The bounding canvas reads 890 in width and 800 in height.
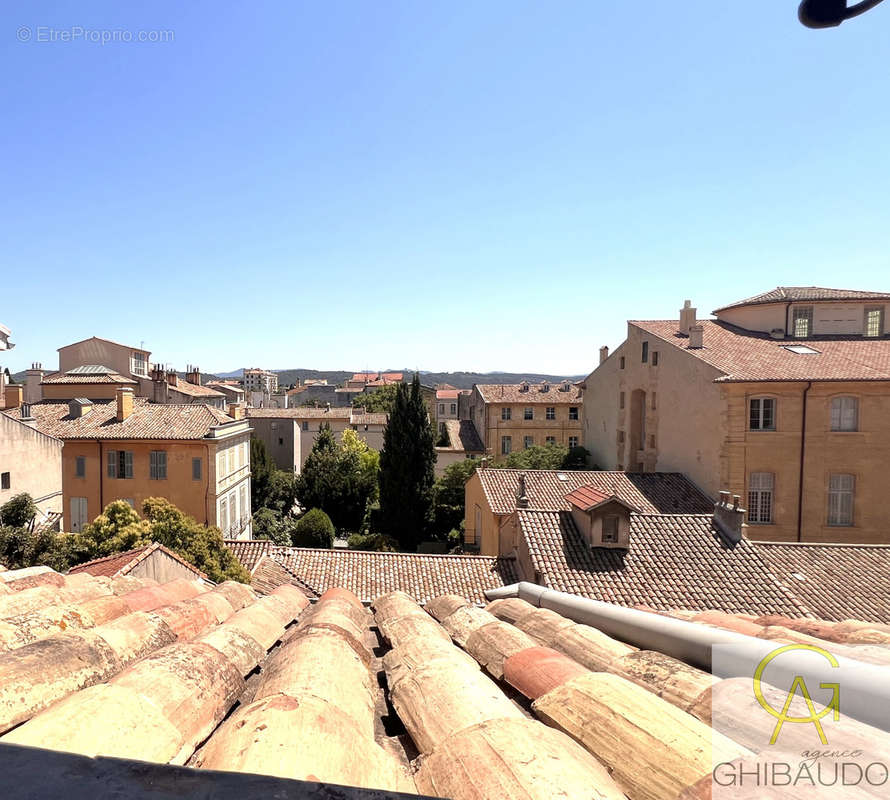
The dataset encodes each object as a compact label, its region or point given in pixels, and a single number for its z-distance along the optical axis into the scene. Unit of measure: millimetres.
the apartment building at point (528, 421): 46094
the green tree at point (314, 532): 28562
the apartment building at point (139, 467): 22406
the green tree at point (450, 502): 33250
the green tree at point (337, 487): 36031
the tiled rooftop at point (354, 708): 1642
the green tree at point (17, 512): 15398
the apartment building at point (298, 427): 48406
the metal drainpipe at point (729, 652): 2227
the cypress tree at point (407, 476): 32281
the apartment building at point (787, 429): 18203
